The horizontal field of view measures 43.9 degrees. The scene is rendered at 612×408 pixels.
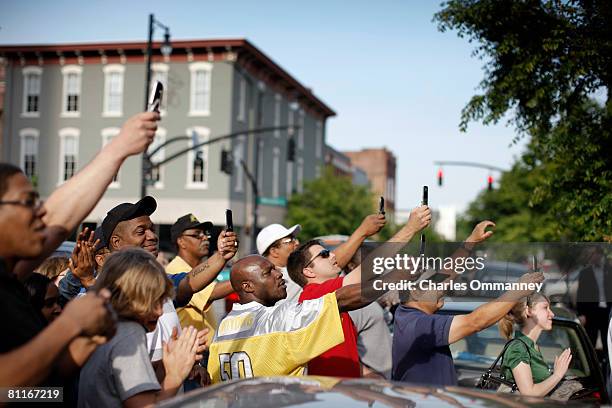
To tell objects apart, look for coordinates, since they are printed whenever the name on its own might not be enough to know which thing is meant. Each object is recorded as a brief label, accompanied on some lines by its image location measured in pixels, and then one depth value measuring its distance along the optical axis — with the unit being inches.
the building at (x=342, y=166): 2309.3
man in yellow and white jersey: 144.4
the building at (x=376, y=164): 3331.7
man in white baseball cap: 247.6
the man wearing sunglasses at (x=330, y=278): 171.2
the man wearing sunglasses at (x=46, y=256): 93.4
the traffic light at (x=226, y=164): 1104.2
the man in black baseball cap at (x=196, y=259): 215.2
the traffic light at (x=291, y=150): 1272.1
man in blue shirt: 167.8
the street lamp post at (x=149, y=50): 892.6
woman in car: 181.2
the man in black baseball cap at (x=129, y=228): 192.1
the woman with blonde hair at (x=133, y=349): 119.5
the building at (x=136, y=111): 1496.1
